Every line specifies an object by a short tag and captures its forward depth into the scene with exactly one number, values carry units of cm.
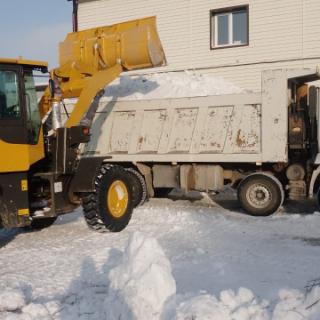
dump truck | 1052
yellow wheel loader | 744
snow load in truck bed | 1564
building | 1688
